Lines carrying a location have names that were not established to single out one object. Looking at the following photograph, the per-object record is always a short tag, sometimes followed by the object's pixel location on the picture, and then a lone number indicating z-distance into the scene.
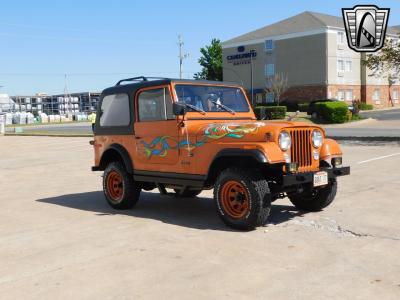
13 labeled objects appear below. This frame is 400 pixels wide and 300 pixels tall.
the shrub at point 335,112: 34.59
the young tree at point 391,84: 61.13
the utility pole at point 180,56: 69.28
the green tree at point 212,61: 77.06
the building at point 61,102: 96.95
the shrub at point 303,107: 48.56
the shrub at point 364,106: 55.44
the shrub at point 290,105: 55.02
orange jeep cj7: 6.18
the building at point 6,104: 81.75
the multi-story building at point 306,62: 53.66
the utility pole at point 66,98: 99.94
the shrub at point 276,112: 37.19
